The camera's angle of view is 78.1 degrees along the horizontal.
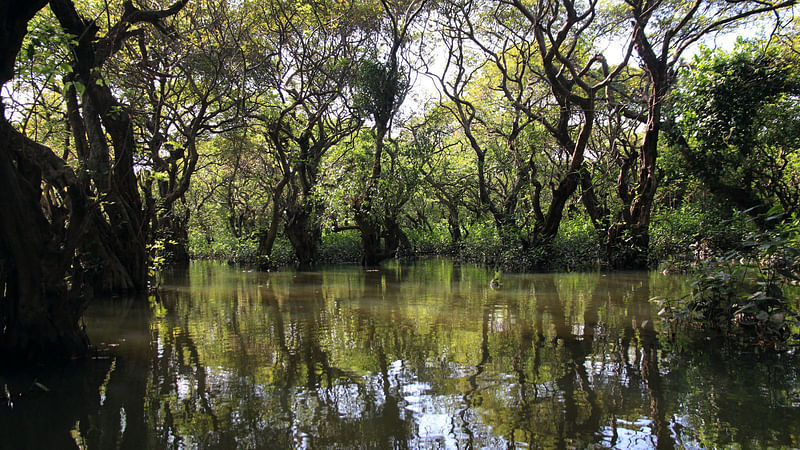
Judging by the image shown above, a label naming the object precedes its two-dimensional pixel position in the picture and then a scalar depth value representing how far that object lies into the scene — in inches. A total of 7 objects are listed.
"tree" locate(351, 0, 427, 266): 564.1
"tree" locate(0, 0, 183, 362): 168.1
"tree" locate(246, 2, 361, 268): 557.0
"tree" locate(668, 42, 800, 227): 411.5
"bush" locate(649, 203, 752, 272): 422.3
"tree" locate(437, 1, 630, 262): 511.5
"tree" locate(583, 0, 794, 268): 472.7
